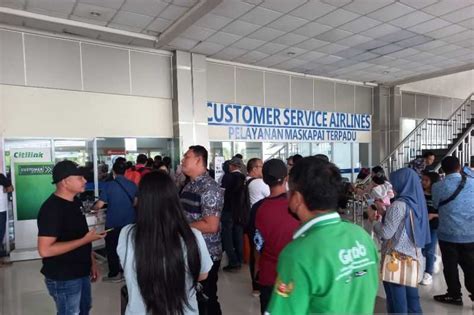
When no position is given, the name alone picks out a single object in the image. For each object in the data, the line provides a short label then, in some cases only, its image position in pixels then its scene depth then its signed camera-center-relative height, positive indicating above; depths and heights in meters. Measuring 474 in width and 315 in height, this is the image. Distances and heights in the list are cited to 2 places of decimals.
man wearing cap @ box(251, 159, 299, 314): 1.87 -0.44
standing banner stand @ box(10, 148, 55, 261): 5.38 -0.61
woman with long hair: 1.35 -0.43
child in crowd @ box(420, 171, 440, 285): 3.78 -1.15
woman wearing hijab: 2.38 -0.60
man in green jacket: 0.90 -0.31
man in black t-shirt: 1.85 -0.50
